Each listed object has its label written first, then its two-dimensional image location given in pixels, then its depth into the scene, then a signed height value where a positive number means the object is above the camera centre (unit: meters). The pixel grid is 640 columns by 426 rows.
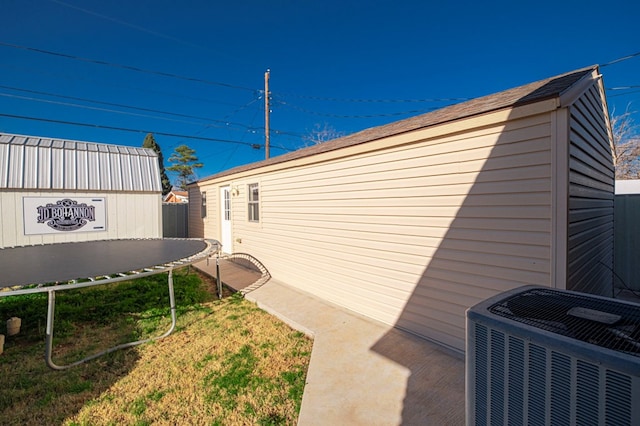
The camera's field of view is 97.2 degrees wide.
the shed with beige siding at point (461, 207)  2.46 +0.00
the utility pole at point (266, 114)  13.02 +4.47
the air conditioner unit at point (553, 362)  0.82 -0.52
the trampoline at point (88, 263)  2.77 -0.68
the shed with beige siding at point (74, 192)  6.64 +0.50
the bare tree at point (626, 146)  13.84 +2.91
